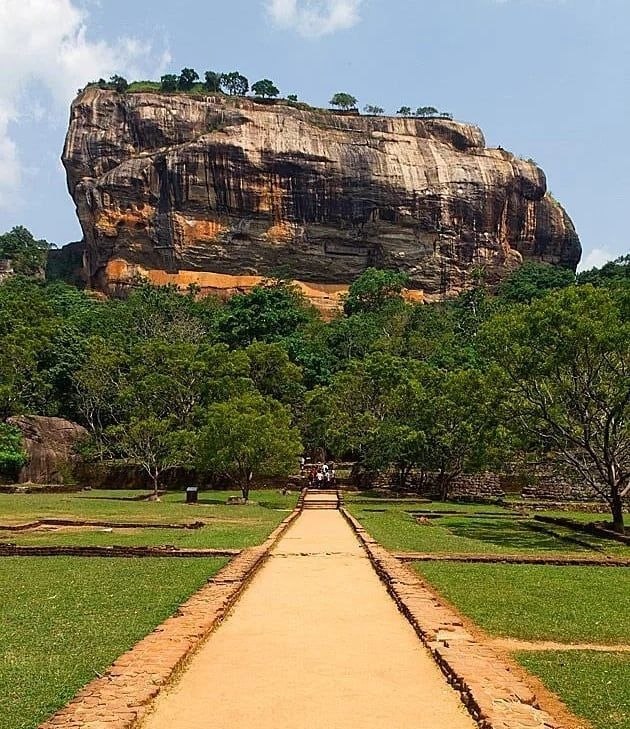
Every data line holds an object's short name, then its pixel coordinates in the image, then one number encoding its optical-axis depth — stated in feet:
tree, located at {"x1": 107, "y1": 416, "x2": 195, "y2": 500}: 111.96
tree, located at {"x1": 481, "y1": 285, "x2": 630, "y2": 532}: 64.13
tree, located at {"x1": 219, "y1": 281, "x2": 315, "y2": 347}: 185.88
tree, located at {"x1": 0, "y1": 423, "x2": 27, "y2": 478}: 125.90
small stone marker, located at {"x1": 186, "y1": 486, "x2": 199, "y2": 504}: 101.65
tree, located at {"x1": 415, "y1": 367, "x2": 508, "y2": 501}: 93.85
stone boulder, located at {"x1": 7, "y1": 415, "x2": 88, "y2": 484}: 136.87
